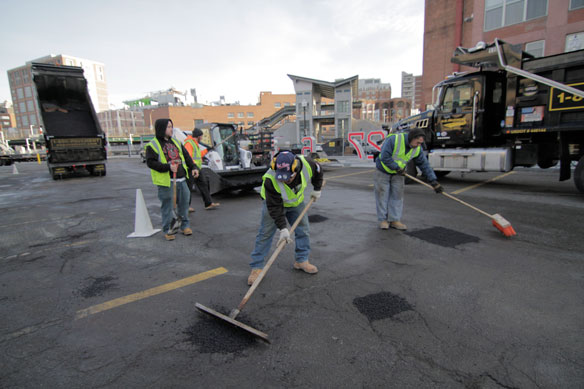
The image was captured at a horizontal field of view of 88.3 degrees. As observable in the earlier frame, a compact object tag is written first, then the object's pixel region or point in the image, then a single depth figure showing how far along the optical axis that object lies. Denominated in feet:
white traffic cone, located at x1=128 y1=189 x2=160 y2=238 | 16.74
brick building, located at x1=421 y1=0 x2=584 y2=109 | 50.29
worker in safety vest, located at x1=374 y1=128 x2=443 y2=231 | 15.57
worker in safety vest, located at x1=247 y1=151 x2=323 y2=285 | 9.82
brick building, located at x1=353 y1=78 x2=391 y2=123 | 206.55
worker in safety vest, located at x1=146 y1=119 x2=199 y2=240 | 15.16
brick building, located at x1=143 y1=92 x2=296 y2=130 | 208.95
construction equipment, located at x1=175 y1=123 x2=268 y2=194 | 25.23
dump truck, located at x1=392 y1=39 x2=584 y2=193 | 22.39
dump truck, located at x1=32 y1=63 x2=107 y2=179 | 41.63
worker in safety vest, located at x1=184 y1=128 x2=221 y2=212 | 22.25
